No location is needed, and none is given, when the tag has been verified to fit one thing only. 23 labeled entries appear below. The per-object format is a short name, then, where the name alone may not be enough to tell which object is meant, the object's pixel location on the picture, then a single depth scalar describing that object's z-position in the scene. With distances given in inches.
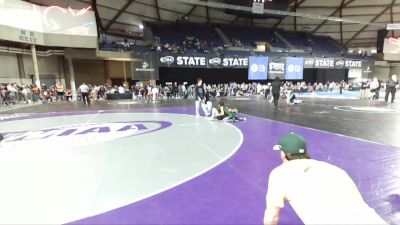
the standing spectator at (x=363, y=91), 744.8
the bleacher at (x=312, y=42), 1380.4
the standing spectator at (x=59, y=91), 810.8
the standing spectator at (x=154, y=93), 730.8
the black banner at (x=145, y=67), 892.0
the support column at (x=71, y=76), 905.5
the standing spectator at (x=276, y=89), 506.3
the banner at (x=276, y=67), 1085.1
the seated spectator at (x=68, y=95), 836.1
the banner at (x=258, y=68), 1058.7
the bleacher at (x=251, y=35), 1298.0
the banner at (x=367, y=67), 1286.5
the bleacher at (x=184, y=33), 1155.9
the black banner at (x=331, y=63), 1159.6
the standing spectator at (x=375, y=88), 694.6
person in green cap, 55.2
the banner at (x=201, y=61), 932.5
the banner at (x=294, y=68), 1115.9
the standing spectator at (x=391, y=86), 596.6
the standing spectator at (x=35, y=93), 751.7
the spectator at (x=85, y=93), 651.3
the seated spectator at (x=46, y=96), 756.6
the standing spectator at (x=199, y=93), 399.2
